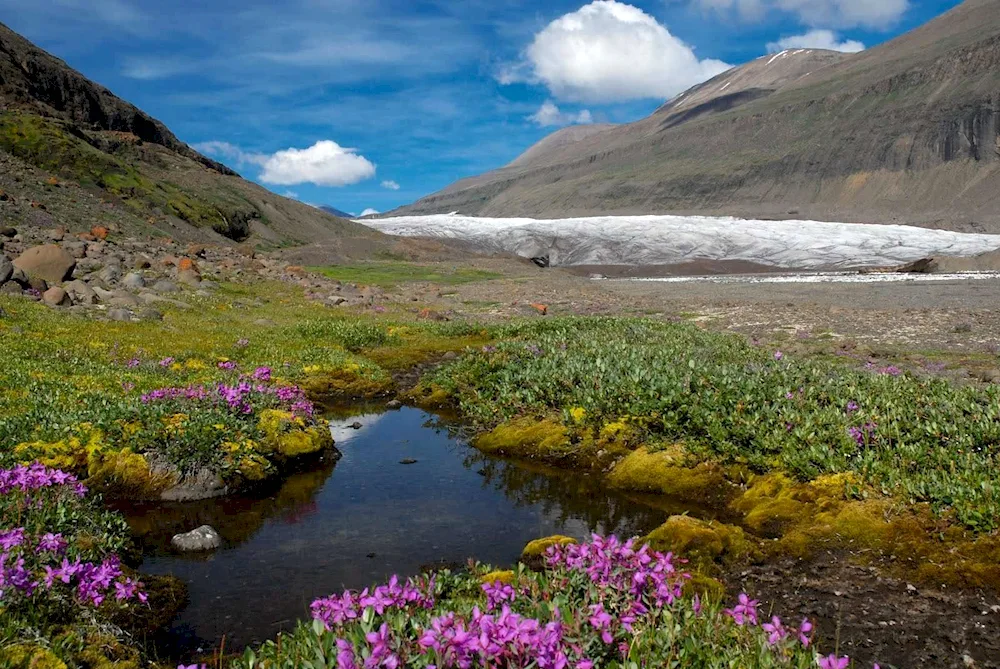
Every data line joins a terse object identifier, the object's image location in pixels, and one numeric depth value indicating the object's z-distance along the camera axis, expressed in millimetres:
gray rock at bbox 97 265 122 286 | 27547
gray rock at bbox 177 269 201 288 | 31219
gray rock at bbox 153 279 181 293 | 28539
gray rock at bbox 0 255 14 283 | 22291
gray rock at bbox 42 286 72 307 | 21767
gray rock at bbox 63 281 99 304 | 23348
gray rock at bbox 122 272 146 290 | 27188
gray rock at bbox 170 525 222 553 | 8578
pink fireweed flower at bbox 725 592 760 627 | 4613
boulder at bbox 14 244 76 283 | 25312
